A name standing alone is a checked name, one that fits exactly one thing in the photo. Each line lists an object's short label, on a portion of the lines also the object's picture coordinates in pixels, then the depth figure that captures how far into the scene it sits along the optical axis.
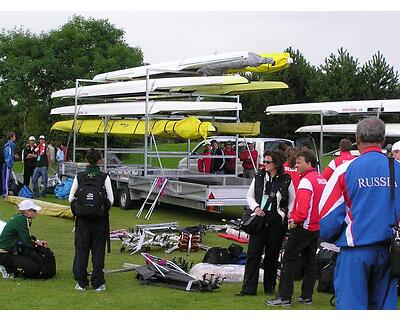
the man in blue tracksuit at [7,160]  19.16
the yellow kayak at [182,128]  14.52
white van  19.69
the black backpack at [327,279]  8.59
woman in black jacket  8.02
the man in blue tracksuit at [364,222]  4.80
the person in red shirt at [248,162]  17.95
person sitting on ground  9.01
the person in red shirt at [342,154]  10.03
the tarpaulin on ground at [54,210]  15.58
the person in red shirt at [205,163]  18.50
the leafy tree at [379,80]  41.84
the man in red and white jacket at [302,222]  7.66
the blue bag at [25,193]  19.30
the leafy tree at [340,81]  42.16
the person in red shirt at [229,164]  18.01
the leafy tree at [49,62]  42.59
